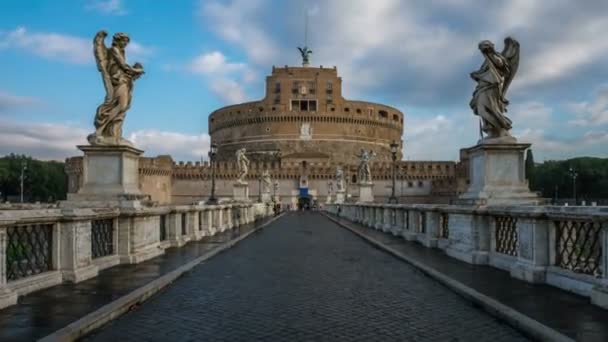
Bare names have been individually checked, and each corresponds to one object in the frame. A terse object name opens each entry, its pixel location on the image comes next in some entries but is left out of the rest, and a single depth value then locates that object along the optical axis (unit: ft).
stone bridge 18.89
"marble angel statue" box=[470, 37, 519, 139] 34.76
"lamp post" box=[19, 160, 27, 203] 253.38
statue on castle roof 416.67
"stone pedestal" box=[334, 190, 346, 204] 202.43
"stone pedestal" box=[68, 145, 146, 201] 35.37
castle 318.04
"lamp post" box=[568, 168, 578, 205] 259.39
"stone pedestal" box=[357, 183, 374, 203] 128.06
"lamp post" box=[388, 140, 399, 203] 94.47
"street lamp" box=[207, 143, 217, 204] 90.52
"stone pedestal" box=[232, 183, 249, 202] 134.82
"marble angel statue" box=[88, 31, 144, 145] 35.86
